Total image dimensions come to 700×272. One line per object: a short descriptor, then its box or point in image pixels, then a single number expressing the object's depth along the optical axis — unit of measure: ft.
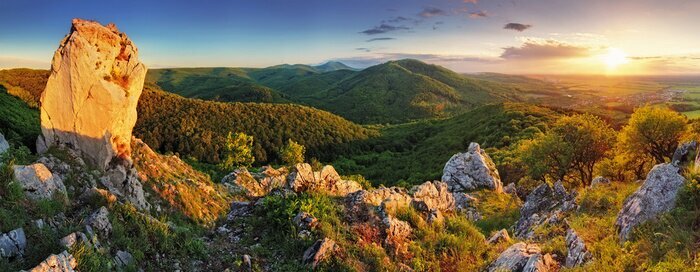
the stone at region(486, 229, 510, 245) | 59.47
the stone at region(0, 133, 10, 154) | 47.99
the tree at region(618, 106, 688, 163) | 100.99
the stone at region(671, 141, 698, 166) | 57.81
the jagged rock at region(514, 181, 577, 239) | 68.84
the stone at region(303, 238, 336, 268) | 45.14
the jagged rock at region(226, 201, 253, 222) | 58.34
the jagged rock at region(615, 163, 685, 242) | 44.27
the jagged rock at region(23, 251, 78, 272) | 28.86
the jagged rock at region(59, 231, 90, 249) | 32.84
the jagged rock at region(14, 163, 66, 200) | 40.01
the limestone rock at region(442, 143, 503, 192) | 147.02
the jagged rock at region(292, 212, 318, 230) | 50.55
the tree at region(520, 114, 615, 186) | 132.87
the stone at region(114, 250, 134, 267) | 36.83
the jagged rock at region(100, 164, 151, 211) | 59.11
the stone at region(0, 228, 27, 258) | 30.42
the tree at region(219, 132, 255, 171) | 183.93
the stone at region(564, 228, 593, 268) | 42.47
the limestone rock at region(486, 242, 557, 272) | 42.98
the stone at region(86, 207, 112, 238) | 38.37
